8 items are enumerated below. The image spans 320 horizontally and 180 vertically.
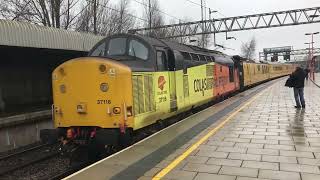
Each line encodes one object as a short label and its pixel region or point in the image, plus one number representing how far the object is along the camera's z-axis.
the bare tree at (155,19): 48.05
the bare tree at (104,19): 36.66
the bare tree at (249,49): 101.02
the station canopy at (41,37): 15.42
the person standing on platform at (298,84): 16.80
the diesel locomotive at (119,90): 9.41
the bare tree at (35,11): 31.34
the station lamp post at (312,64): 58.76
